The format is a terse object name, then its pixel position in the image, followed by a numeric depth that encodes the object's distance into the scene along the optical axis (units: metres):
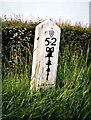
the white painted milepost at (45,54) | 3.14
